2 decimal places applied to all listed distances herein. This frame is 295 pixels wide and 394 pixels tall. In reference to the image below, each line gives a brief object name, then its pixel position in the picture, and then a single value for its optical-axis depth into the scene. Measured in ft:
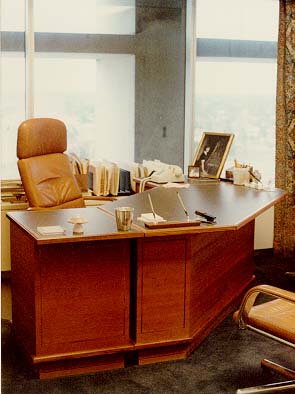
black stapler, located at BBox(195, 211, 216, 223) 10.65
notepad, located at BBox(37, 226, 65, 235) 9.52
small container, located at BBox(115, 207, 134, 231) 9.80
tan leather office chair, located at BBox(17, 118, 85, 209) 13.85
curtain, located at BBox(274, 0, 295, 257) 17.78
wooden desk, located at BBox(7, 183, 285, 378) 9.94
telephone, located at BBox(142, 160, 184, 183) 15.89
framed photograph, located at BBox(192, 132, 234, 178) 16.28
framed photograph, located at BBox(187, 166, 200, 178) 16.55
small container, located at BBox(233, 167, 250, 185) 15.70
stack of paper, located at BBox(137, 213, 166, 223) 10.39
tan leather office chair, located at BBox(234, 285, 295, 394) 8.43
